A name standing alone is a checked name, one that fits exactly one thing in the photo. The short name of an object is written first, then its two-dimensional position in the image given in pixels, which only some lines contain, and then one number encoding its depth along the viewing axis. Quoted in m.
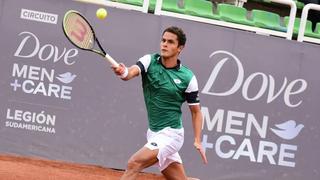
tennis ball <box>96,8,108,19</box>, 13.69
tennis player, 13.00
